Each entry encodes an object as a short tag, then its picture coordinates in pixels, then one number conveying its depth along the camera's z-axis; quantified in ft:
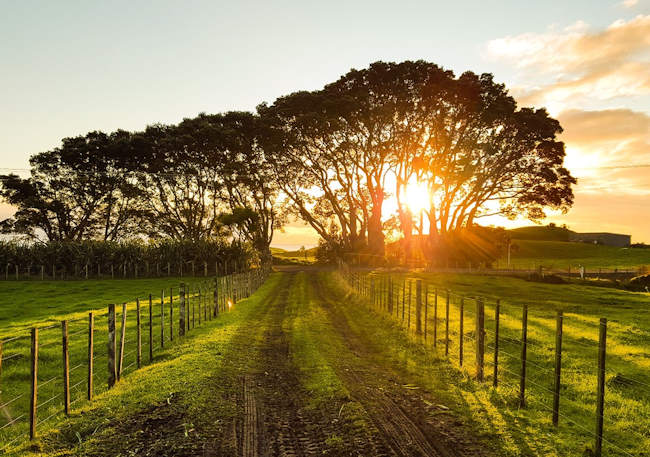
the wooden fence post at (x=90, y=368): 34.71
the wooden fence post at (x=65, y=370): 31.22
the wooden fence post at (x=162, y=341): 52.24
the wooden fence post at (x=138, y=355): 44.73
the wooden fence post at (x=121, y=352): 39.69
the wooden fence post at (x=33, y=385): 27.09
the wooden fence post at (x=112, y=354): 38.34
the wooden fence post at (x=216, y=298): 79.00
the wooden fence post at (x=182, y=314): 60.39
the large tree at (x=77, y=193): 213.66
